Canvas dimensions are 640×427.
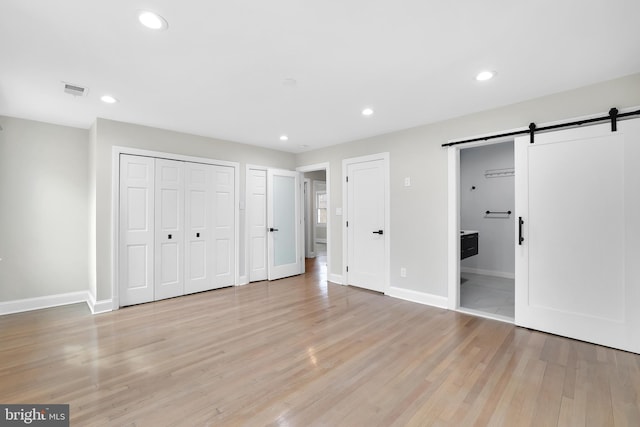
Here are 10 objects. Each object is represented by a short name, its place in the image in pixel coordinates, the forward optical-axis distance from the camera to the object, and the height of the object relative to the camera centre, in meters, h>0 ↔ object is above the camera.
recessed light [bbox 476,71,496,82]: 2.56 +1.27
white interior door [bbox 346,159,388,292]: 4.56 -0.17
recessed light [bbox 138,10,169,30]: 1.79 +1.27
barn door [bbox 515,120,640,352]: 2.60 -0.21
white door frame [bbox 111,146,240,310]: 3.79 -0.02
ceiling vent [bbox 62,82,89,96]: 2.81 +1.27
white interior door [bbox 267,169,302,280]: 5.47 -0.17
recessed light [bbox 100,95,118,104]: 3.07 +1.29
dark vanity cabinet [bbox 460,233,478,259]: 4.46 -0.51
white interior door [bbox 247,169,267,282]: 5.25 -0.14
